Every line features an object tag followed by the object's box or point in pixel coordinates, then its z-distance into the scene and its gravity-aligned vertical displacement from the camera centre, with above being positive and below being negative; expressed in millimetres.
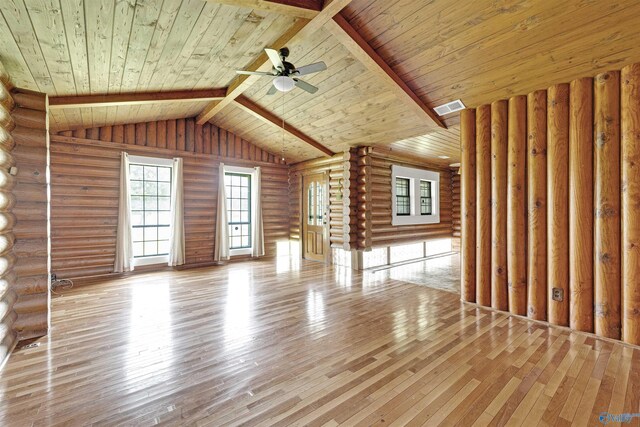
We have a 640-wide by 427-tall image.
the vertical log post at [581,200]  3125 +138
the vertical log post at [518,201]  3639 +157
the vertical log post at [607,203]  2969 +99
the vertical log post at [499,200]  3814 +178
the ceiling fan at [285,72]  3220 +1707
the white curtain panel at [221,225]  7230 -255
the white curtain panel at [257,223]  7855 -225
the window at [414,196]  7757 +532
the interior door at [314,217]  7562 -69
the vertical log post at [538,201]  3469 +148
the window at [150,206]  6434 +215
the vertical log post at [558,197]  3287 +186
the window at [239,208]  7758 +197
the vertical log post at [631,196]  2834 +167
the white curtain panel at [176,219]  6590 -80
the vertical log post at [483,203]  3957 +147
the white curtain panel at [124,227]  5941 -233
